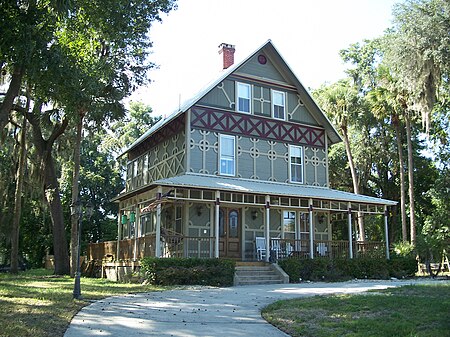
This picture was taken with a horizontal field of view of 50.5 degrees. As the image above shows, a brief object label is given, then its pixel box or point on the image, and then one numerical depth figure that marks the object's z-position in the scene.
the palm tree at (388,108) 28.44
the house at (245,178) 19.75
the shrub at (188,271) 16.28
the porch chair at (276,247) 19.88
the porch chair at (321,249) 21.87
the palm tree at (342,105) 31.69
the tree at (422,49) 23.67
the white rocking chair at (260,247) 20.61
